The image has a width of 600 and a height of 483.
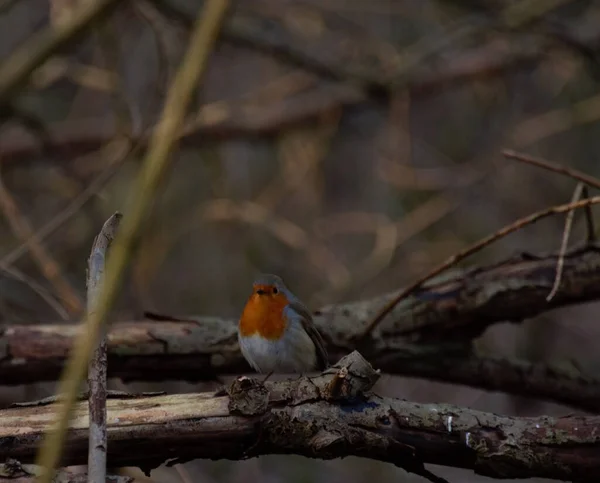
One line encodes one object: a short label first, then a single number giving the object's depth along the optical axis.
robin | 6.48
